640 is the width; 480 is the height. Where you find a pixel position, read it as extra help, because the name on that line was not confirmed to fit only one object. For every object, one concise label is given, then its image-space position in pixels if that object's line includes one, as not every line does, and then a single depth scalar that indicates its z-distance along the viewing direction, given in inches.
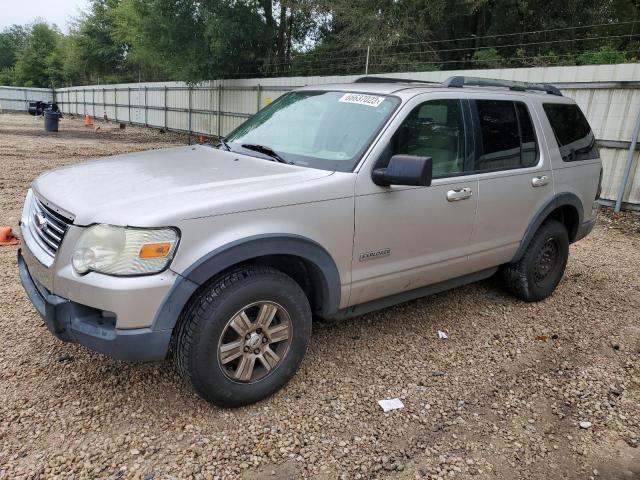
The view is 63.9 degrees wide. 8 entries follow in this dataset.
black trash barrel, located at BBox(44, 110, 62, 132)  919.7
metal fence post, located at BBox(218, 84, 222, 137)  763.4
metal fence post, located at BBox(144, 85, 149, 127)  1054.3
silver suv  99.4
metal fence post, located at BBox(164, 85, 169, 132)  953.5
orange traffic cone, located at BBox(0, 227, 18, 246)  225.8
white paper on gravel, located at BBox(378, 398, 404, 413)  122.8
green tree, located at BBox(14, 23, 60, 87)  2492.6
